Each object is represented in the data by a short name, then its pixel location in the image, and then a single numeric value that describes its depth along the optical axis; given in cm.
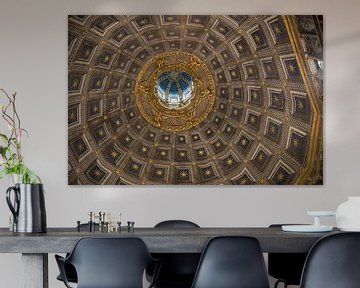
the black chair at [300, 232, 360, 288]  351
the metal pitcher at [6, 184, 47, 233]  384
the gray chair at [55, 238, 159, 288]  358
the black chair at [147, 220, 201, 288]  464
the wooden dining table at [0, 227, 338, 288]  360
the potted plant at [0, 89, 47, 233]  384
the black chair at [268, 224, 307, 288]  475
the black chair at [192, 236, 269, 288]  363
